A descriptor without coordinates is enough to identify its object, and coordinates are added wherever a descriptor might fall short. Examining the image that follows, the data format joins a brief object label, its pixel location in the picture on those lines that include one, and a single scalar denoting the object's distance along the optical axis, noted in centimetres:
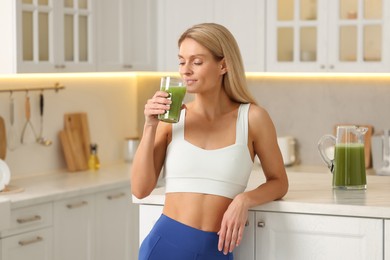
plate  444
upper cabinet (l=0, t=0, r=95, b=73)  459
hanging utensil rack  491
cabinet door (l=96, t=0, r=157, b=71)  537
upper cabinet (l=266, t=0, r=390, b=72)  516
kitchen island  282
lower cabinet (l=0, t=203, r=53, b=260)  419
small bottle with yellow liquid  546
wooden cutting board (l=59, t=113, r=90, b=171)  535
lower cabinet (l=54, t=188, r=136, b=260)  459
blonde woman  270
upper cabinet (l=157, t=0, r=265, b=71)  546
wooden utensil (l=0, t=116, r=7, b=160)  482
